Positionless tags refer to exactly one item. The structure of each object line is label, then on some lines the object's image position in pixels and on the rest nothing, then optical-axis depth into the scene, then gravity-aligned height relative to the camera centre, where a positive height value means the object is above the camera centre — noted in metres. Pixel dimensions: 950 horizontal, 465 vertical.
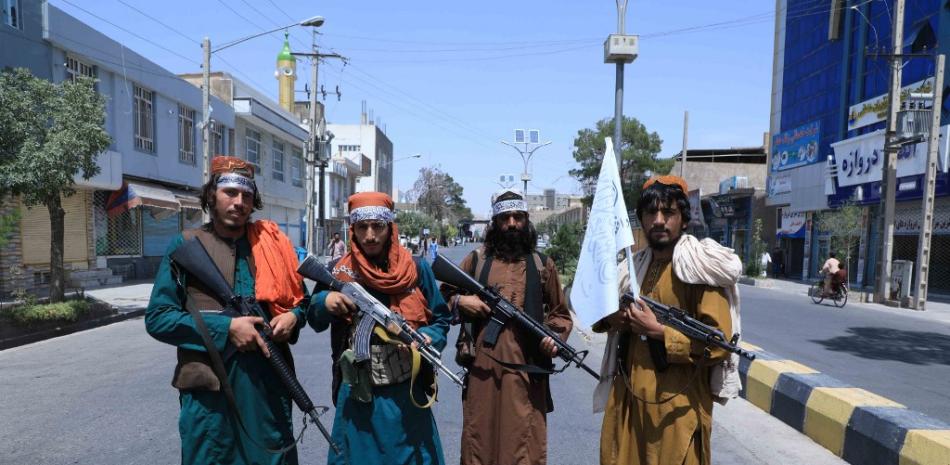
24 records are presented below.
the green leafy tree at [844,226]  18.89 -0.25
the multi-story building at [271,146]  24.25 +2.89
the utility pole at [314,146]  22.03 +2.55
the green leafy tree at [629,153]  34.56 +3.68
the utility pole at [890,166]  14.71 +1.42
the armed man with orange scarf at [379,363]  2.47 -0.67
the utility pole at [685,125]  36.46 +5.76
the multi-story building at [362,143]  59.69 +6.83
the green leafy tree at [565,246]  14.10 -0.83
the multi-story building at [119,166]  13.10 +1.09
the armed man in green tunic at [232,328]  2.24 -0.48
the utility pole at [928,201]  14.09 +0.50
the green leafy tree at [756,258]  22.97 -1.71
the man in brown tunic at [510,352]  2.91 -0.73
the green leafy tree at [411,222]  46.75 -1.14
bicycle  14.86 -1.99
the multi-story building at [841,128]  18.05 +3.71
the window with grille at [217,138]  21.56 +2.52
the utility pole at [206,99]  14.56 +2.73
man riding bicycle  14.90 -1.48
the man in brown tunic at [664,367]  2.27 -0.62
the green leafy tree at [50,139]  8.52 +0.97
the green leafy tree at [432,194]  71.81 +2.05
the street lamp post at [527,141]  19.75 +2.42
